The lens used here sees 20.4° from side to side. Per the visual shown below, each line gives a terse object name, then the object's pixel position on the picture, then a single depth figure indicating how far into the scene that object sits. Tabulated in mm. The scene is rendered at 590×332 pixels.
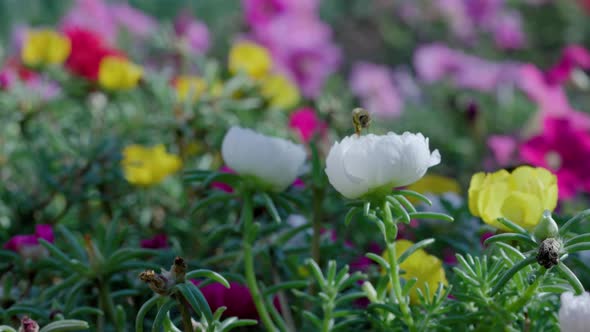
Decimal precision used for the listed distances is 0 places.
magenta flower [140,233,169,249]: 654
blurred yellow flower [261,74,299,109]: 940
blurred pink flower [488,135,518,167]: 1070
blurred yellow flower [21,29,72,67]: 930
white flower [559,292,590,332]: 499
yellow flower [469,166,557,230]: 554
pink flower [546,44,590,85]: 1070
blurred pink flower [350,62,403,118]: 2434
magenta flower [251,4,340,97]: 2197
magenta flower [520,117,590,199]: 812
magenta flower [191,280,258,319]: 612
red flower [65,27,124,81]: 935
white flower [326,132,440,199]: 541
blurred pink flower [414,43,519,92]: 2424
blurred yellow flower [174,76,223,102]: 826
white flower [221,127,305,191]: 584
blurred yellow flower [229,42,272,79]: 968
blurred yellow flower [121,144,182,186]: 748
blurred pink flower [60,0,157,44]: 2335
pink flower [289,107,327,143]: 893
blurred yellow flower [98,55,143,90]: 882
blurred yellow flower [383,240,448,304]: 582
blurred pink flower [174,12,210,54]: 1077
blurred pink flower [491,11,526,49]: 2953
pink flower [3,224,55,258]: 626
